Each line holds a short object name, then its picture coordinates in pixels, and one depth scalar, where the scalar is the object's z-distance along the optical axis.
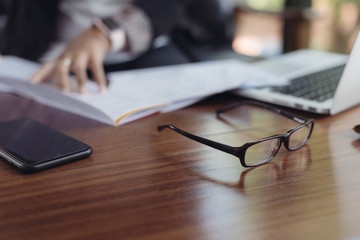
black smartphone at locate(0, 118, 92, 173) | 0.47
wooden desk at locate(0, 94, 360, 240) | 0.35
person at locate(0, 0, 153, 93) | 0.98
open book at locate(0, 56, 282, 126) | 0.67
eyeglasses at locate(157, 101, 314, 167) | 0.47
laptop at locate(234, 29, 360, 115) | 0.60
